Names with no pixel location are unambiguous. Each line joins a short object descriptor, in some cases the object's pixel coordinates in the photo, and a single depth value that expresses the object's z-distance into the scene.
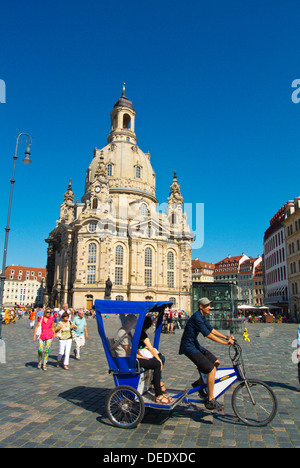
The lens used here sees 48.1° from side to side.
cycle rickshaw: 5.57
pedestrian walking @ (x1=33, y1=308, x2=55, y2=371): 10.81
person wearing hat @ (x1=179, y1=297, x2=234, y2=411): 5.58
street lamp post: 15.20
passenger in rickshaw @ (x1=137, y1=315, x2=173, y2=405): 5.77
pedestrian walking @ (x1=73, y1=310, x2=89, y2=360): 12.96
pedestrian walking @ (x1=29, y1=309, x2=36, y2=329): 29.50
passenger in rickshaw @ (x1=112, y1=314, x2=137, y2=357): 5.91
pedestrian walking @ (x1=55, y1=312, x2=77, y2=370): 11.08
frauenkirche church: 56.16
